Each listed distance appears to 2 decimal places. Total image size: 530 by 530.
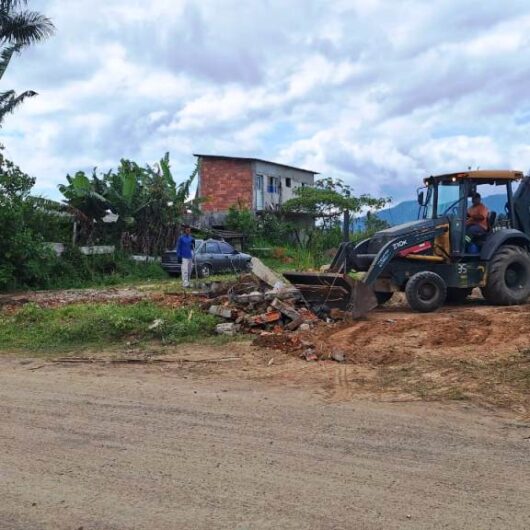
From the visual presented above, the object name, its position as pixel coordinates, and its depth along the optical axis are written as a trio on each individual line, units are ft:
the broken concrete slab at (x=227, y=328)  35.19
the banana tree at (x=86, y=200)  77.46
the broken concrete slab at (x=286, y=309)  36.33
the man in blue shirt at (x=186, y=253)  57.82
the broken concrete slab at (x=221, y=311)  37.01
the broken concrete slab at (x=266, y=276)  41.01
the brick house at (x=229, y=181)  127.75
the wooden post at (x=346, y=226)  41.73
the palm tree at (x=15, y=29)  77.30
